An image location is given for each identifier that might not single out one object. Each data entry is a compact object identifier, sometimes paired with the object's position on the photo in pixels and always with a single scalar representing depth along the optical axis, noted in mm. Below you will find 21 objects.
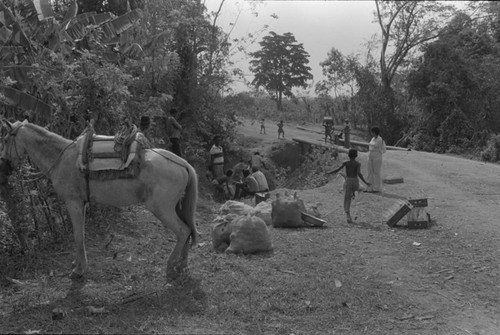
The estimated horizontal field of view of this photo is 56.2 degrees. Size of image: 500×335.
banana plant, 6500
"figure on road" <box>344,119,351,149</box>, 20250
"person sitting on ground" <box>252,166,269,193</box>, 12141
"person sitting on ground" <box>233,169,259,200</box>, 12062
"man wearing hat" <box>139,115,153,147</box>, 7941
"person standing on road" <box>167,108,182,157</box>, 11484
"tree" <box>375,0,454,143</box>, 30453
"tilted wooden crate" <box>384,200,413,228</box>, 8609
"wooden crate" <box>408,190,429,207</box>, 8719
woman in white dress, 11852
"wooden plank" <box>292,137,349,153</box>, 18917
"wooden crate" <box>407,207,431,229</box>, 8648
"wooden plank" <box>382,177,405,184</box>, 13359
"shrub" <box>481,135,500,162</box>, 20203
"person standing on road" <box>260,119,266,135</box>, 27553
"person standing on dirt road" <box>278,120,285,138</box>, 25628
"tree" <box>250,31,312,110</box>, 49469
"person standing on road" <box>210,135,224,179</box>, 13531
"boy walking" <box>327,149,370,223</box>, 9125
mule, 5422
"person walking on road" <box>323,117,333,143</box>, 23892
